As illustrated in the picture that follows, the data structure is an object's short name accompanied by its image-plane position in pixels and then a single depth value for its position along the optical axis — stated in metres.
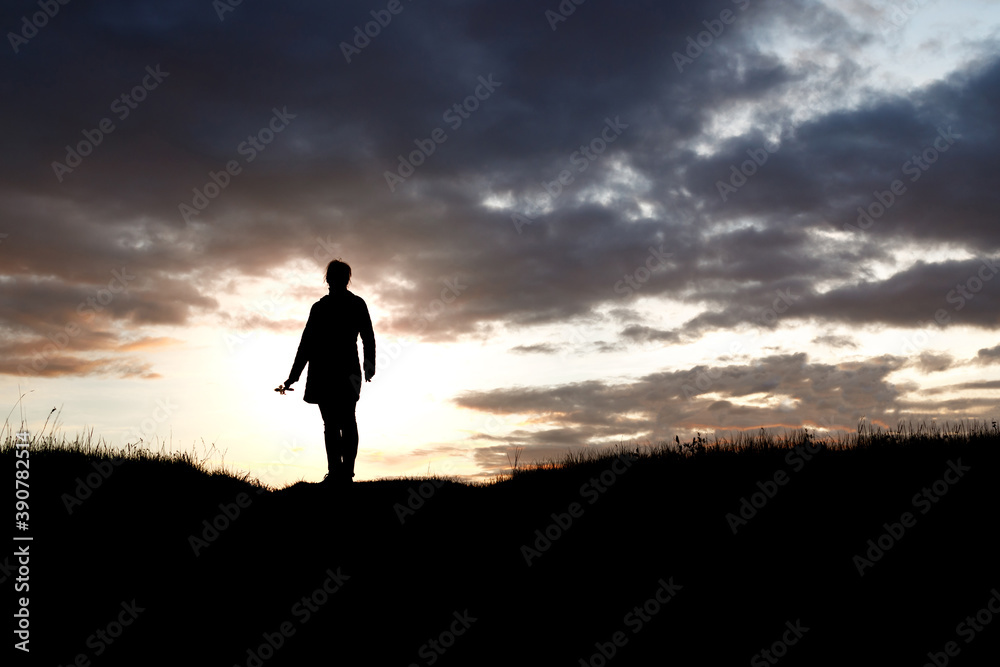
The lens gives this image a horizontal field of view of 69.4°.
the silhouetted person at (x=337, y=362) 11.50
